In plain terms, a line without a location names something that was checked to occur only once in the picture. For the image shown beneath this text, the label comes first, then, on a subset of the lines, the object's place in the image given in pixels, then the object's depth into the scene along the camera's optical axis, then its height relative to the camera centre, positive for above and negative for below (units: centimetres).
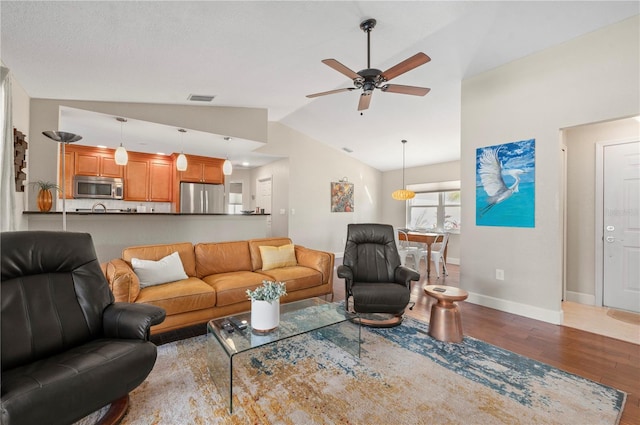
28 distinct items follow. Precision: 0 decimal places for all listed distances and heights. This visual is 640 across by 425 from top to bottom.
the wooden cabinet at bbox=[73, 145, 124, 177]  529 +95
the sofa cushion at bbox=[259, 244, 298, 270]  349 -55
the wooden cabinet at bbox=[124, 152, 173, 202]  574 +72
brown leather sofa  242 -69
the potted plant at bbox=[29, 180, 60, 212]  308 +17
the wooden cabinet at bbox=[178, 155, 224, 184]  600 +92
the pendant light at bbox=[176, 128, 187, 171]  426 +76
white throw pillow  262 -55
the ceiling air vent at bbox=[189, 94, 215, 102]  372 +155
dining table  512 -45
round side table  253 -94
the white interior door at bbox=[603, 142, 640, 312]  323 -14
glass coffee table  179 -84
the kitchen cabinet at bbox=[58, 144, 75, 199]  517 +76
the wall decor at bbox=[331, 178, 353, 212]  708 +44
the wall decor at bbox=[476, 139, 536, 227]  322 +36
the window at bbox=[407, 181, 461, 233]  680 +17
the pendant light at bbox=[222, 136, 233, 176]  482 +77
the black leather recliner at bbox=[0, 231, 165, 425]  123 -69
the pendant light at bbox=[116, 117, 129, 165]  373 +75
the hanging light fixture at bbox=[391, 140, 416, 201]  643 +45
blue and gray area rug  162 -115
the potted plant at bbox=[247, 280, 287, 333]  199 -68
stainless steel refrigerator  594 +33
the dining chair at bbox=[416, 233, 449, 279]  504 -71
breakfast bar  325 -18
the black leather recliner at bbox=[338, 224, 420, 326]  273 -66
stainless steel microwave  523 +47
